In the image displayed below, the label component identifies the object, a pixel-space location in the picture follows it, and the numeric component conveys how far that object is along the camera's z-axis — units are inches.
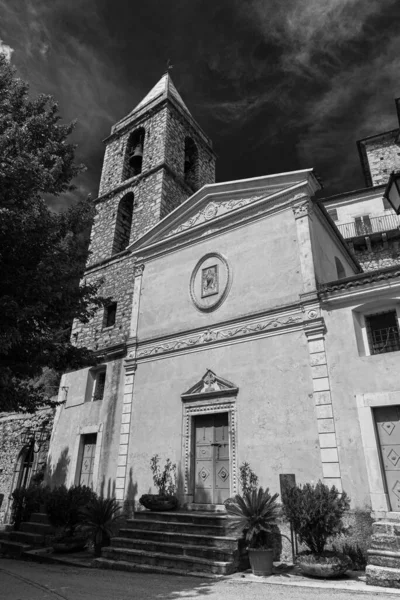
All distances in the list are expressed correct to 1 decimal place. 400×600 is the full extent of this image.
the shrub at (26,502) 518.3
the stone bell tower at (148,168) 743.7
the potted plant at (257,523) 297.1
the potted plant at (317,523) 281.0
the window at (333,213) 1004.1
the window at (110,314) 645.5
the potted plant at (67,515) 419.8
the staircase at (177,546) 311.7
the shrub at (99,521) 393.7
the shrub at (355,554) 303.7
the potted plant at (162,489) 407.8
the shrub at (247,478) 378.0
